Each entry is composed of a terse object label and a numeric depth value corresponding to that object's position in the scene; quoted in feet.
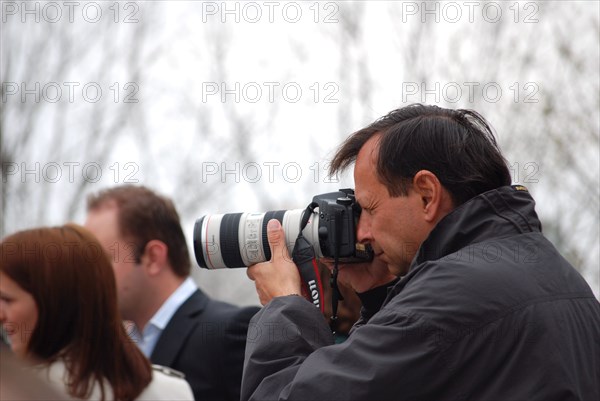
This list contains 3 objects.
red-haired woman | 16.42
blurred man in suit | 23.41
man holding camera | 13.29
